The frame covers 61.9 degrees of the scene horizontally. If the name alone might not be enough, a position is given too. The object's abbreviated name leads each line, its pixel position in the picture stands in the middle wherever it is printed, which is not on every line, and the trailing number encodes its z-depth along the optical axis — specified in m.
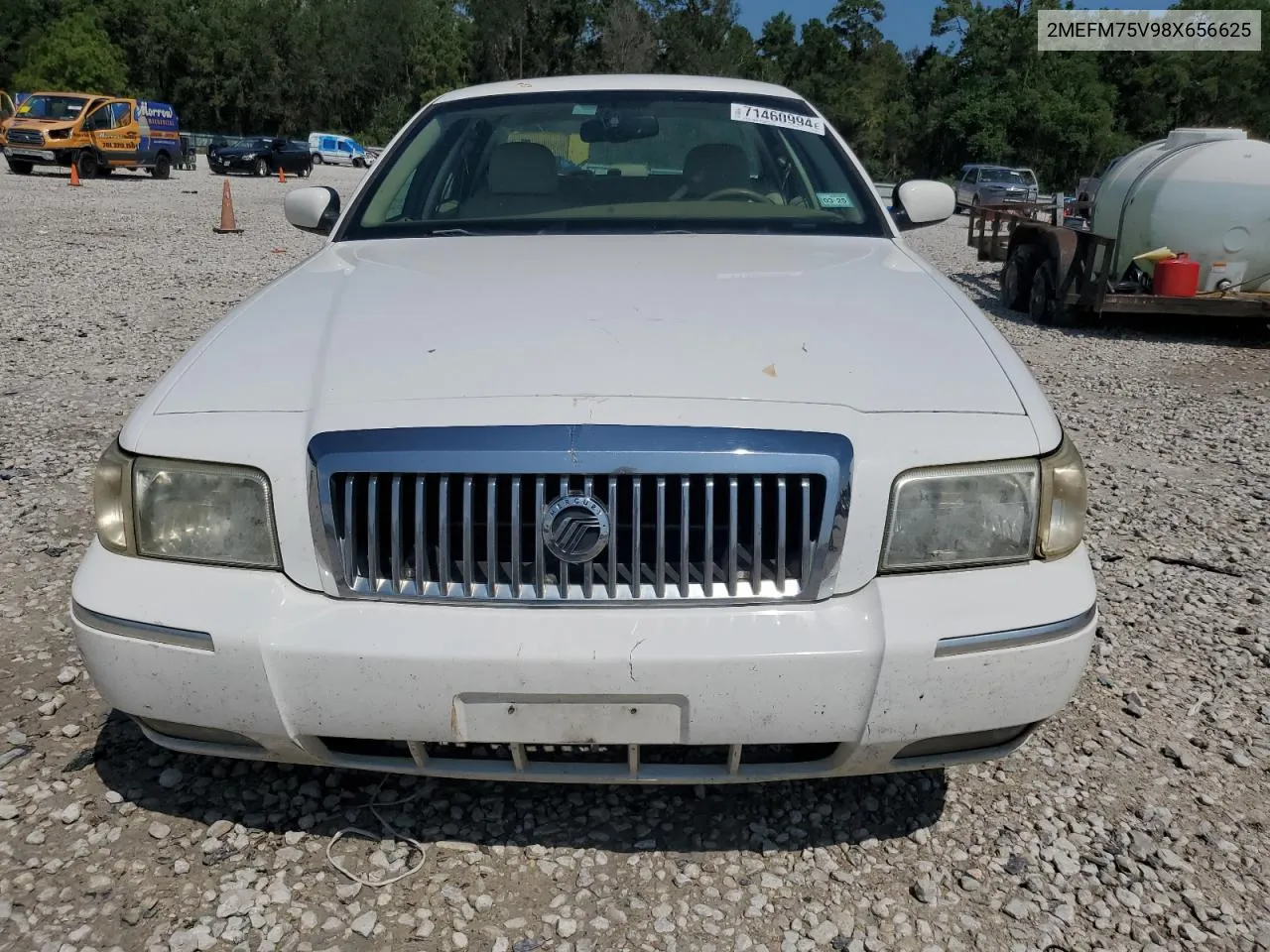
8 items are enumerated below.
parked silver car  28.88
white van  49.09
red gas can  8.92
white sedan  1.91
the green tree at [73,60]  61.50
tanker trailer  8.92
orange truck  26.02
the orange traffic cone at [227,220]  15.79
